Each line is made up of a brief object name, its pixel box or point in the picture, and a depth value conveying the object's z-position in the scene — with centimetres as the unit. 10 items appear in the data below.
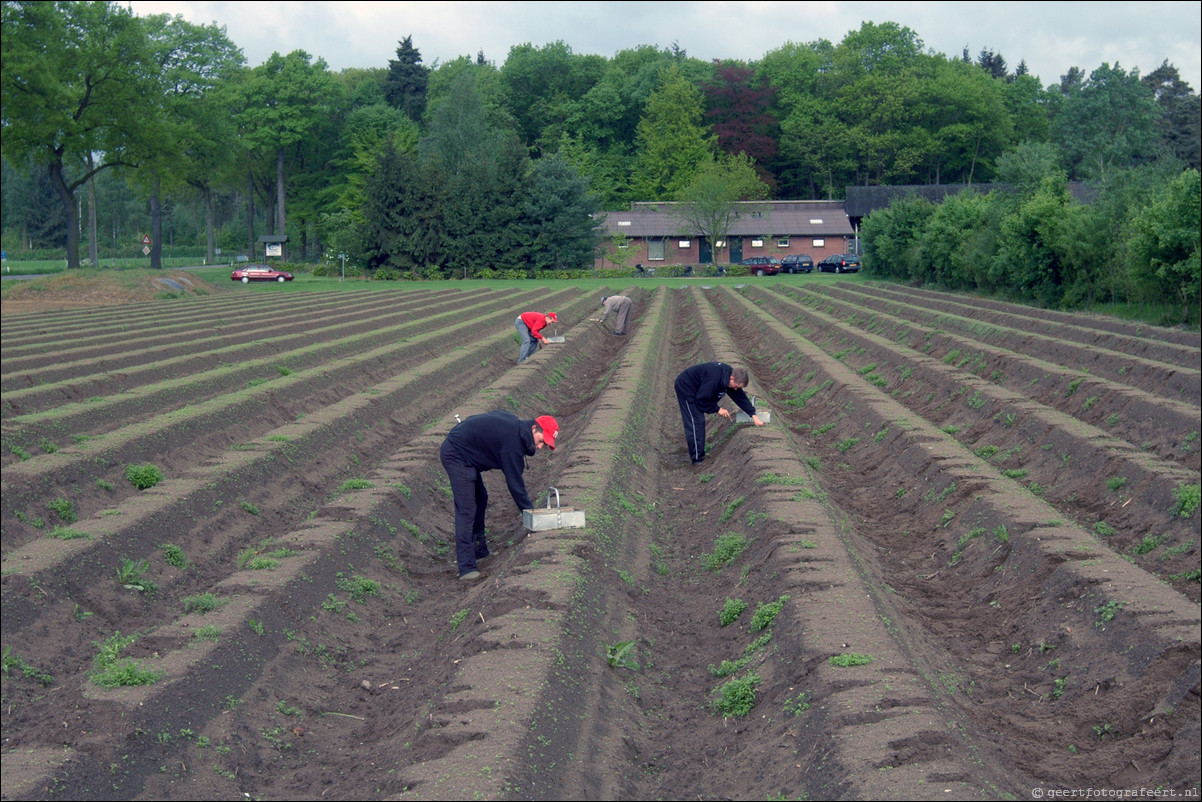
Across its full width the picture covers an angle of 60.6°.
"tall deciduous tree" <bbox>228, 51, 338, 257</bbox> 8425
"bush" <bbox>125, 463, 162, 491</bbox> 1259
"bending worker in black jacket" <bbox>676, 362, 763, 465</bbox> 1362
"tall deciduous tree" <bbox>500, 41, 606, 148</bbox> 10044
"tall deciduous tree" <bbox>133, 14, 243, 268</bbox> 5744
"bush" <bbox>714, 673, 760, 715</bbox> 725
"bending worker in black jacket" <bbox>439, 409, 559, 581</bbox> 959
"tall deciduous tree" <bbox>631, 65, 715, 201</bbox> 9031
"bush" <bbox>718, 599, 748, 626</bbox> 899
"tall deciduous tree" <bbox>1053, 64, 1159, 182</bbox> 9025
